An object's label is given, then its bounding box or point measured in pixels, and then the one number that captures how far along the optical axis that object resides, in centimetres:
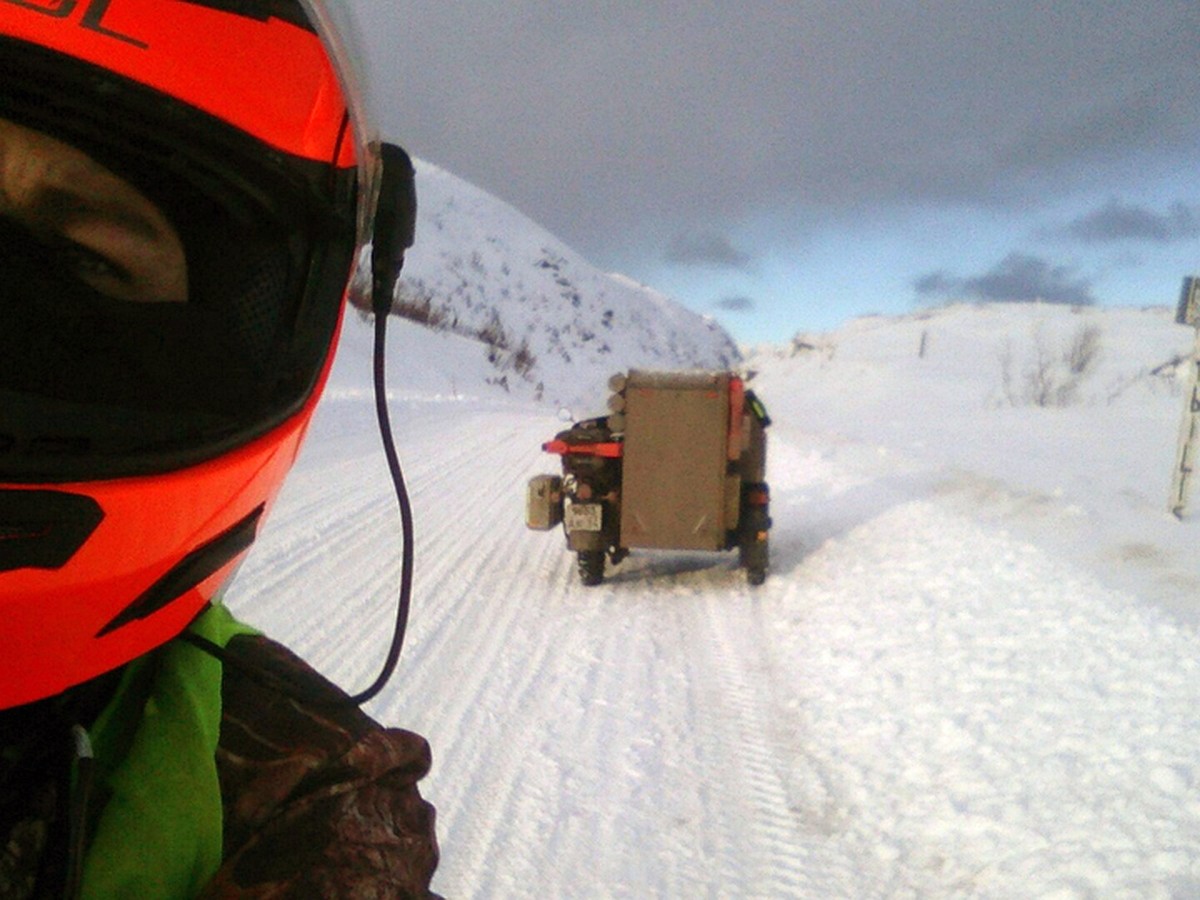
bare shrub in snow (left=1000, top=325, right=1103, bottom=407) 2239
